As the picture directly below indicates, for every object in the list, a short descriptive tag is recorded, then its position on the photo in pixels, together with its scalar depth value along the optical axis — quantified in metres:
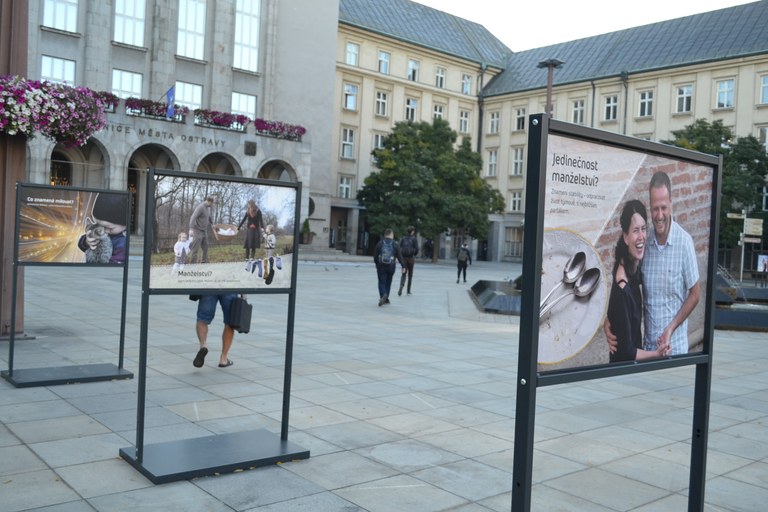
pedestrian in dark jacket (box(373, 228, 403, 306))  17.55
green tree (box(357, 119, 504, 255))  48.34
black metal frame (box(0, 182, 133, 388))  7.28
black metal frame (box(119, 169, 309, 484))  4.80
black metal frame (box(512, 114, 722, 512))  2.96
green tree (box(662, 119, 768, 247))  45.84
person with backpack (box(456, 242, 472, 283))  28.98
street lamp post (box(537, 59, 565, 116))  23.92
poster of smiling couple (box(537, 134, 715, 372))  3.08
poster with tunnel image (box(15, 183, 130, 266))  8.12
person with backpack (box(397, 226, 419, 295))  20.75
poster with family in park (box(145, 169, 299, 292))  4.95
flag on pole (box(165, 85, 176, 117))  35.78
